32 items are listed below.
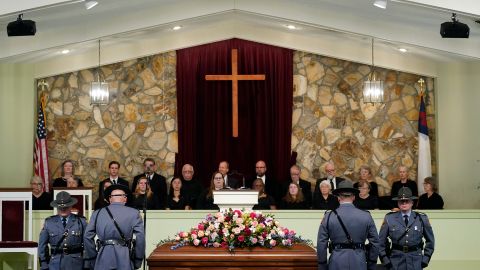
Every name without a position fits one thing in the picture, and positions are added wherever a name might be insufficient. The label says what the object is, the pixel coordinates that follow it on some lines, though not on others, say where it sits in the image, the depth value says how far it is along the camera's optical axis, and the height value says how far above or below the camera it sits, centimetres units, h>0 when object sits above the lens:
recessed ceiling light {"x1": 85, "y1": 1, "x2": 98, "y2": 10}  1421 +239
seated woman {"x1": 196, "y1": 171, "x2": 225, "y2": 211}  1569 -41
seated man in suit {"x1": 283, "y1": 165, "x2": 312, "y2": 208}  1703 -26
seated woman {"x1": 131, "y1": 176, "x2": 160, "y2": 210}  1609 -46
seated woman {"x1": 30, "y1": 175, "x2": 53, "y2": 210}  1573 -42
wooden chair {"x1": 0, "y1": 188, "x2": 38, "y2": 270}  1433 -60
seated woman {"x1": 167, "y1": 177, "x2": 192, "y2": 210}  1631 -49
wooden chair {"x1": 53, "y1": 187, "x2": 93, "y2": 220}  1505 -38
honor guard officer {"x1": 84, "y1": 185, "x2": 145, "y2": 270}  1077 -70
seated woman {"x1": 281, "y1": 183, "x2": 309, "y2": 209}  1616 -50
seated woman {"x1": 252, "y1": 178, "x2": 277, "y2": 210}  1587 -49
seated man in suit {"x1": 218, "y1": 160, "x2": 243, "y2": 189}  1655 -3
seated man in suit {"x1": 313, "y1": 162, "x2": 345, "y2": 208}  1698 -17
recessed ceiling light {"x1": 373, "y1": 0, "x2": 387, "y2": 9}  1396 +232
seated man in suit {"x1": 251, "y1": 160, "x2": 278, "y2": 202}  1745 -23
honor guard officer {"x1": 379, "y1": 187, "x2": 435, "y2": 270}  1172 -84
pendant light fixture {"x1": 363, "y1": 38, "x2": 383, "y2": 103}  1695 +130
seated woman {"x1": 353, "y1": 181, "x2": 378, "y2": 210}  1599 -51
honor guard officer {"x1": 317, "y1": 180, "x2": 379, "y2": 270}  1067 -71
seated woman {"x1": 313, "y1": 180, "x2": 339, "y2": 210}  1602 -50
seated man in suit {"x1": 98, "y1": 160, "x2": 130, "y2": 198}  1700 -11
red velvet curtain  1839 +118
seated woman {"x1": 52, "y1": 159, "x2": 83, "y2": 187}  1722 -10
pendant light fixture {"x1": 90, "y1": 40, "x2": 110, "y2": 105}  1689 +130
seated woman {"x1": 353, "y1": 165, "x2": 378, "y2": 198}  1706 -11
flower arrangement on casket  1097 -72
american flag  1745 +29
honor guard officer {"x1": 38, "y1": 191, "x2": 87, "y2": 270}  1180 -85
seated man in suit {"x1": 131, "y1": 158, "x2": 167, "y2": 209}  1734 -22
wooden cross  1828 +166
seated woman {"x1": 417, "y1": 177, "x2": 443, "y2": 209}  1652 -50
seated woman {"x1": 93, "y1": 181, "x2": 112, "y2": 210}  1644 -53
